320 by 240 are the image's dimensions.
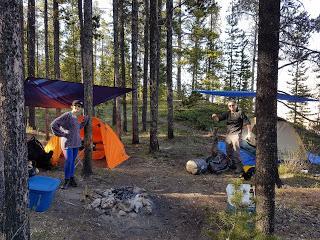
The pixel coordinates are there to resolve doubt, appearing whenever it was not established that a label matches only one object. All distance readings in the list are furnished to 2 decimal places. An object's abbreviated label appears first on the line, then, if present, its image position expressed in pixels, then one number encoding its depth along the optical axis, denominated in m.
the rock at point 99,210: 4.32
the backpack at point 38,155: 6.18
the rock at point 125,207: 4.34
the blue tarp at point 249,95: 7.92
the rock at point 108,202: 4.38
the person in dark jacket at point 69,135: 5.09
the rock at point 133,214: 4.27
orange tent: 7.04
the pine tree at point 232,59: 21.53
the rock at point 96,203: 4.42
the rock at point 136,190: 4.75
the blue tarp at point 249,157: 7.69
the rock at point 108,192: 4.63
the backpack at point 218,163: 6.63
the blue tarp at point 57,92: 6.40
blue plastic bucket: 4.07
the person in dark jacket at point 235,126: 6.50
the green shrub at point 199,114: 13.89
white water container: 3.63
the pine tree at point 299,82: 24.12
